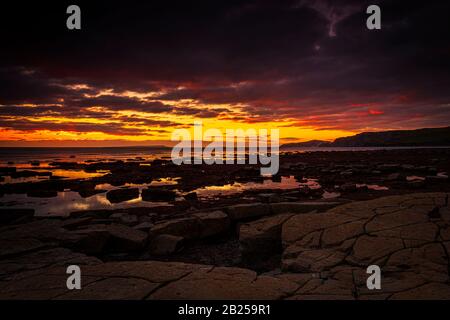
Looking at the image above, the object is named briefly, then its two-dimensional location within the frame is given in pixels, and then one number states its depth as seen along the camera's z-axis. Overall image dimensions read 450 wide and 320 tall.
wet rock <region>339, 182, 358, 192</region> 12.50
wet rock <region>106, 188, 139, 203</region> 12.20
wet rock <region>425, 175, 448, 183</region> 13.63
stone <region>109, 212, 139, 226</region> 7.90
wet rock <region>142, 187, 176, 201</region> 12.18
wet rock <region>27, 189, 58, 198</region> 12.91
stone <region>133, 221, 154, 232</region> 6.91
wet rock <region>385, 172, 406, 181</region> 14.98
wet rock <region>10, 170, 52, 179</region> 20.28
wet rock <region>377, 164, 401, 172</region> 19.61
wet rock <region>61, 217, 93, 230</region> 6.80
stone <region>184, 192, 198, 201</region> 11.91
